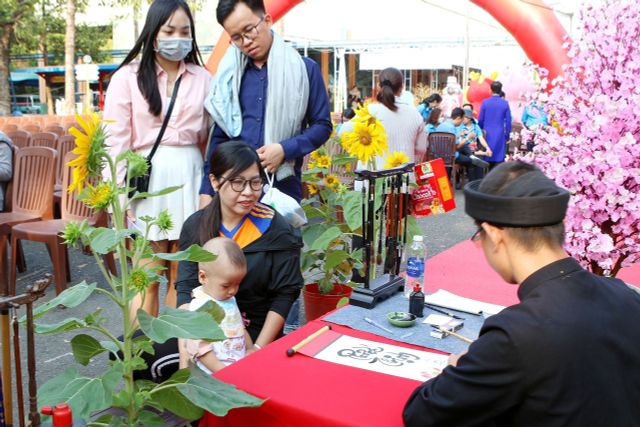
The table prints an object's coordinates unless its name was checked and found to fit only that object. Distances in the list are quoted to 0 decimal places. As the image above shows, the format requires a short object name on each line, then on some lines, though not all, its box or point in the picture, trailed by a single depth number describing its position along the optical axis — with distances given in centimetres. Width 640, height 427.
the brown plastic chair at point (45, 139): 698
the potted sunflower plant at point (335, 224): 340
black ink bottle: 221
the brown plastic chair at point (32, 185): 496
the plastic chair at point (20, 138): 736
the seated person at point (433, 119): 1045
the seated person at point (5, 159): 487
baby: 209
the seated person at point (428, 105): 1111
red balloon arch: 1022
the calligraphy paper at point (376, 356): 179
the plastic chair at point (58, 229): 454
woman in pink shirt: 301
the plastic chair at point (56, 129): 944
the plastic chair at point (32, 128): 1027
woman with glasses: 255
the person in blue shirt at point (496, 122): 994
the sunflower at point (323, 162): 402
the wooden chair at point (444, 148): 955
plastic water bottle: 251
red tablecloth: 155
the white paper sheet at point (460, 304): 229
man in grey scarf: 301
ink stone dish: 210
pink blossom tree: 209
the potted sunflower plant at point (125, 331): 150
